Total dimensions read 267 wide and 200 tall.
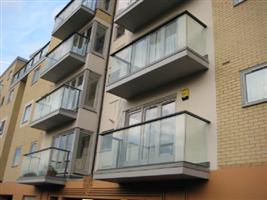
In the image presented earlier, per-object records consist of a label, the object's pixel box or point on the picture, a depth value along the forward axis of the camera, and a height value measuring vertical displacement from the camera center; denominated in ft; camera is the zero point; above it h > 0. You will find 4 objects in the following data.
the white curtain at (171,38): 30.63 +16.90
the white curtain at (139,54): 33.76 +16.69
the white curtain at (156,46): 32.09 +16.87
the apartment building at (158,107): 24.17 +11.17
